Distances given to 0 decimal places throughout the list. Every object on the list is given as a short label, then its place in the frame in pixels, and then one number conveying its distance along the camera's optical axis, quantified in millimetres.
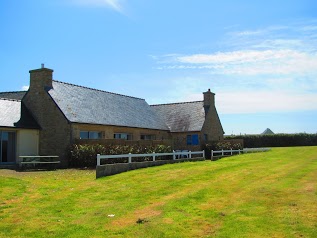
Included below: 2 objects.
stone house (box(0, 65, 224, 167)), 25609
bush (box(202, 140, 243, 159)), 35238
